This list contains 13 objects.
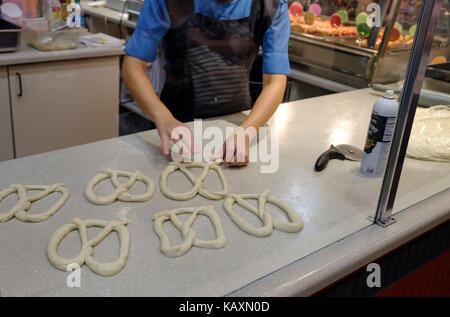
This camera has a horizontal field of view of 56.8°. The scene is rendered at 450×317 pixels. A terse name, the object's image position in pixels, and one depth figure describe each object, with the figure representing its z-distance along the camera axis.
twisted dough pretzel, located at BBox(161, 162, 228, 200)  0.99
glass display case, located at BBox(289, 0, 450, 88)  1.95
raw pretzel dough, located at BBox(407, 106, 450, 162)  1.32
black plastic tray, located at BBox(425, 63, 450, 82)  1.62
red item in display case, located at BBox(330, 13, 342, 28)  2.36
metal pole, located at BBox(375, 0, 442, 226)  0.79
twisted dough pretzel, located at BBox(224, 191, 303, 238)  0.89
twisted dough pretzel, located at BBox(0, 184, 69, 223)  0.86
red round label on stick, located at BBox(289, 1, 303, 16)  2.44
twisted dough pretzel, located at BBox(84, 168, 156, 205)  0.95
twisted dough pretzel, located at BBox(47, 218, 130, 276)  0.74
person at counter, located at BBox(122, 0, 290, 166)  1.31
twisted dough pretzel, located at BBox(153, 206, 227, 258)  0.80
